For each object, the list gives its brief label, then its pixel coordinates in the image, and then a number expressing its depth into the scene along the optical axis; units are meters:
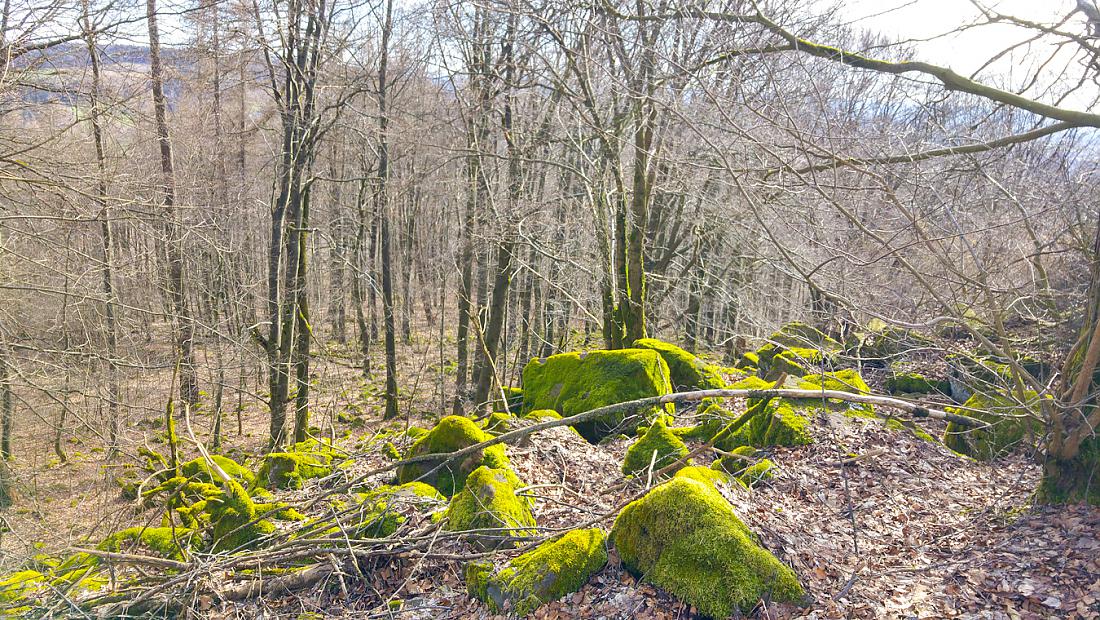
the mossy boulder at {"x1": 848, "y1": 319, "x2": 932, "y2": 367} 11.09
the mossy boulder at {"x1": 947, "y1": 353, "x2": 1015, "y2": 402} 4.50
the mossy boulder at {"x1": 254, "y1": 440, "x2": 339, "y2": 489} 6.77
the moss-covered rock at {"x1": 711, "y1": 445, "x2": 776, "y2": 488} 5.62
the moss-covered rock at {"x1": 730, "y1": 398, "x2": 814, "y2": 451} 6.48
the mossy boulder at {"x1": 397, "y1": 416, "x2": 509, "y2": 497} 5.75
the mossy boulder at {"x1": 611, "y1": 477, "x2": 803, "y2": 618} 3.83
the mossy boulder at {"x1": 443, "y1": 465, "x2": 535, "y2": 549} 4.80
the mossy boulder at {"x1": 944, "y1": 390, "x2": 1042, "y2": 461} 6.00
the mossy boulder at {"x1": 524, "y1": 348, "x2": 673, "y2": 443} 7.31
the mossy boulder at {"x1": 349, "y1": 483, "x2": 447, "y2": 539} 5.10
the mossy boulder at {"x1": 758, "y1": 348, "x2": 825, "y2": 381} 9.17
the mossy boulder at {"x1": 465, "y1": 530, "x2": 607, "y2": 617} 4.13
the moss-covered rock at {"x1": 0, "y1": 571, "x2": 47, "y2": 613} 4.68
